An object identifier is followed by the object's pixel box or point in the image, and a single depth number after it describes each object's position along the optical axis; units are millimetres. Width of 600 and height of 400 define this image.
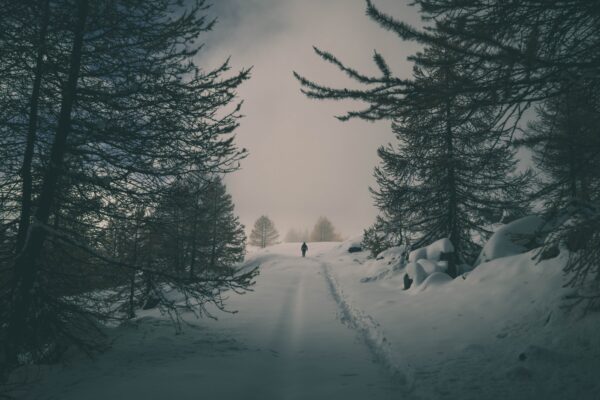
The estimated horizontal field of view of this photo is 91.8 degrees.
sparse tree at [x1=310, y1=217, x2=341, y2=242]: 74312
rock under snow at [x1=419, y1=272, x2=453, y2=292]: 9297
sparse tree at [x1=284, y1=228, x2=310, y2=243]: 100750
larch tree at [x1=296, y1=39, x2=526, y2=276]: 11742
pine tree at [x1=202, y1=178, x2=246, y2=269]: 22322
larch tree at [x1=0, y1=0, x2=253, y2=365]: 4543
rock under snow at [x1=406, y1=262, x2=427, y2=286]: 10117
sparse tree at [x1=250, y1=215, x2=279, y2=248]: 55500
